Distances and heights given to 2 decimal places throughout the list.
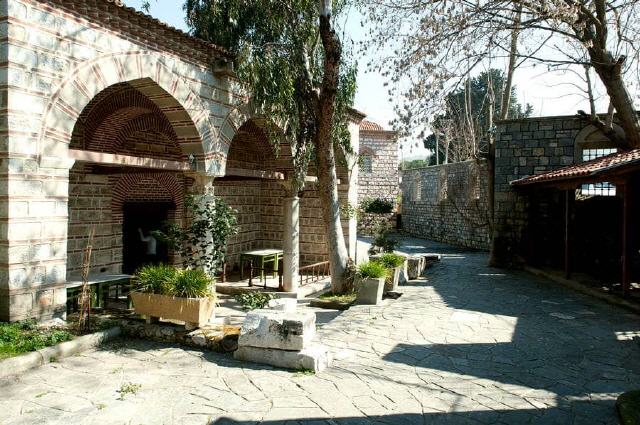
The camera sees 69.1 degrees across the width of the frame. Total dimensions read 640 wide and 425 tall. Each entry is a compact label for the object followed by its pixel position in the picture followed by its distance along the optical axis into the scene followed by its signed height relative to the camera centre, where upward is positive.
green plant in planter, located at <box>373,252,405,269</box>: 9.98 -1.02
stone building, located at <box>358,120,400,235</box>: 27.42 +2.50
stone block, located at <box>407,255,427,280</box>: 11.80 -1.34
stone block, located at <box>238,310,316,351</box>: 5.14 -1.33
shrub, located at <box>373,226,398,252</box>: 13.66 -0.89
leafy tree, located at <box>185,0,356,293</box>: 8.50 +2.63
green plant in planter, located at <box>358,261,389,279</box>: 8.75 -1.09
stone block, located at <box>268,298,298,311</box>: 6.09 -1.22
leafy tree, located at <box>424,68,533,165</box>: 22.99 +5.89
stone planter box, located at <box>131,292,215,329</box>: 5.93 -1.25
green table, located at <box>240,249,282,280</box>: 11.33 -1.14
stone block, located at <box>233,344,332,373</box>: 5.04 -1.62
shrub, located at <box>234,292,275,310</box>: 8.76 -1.69
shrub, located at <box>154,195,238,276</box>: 6.88 -0.30
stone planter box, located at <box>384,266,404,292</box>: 9.58 -1.41
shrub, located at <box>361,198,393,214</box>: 27.57 +0.46
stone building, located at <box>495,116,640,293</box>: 11.95 +0.38
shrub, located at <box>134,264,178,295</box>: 6.14 -0.91
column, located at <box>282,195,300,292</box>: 10.55 -0.69
